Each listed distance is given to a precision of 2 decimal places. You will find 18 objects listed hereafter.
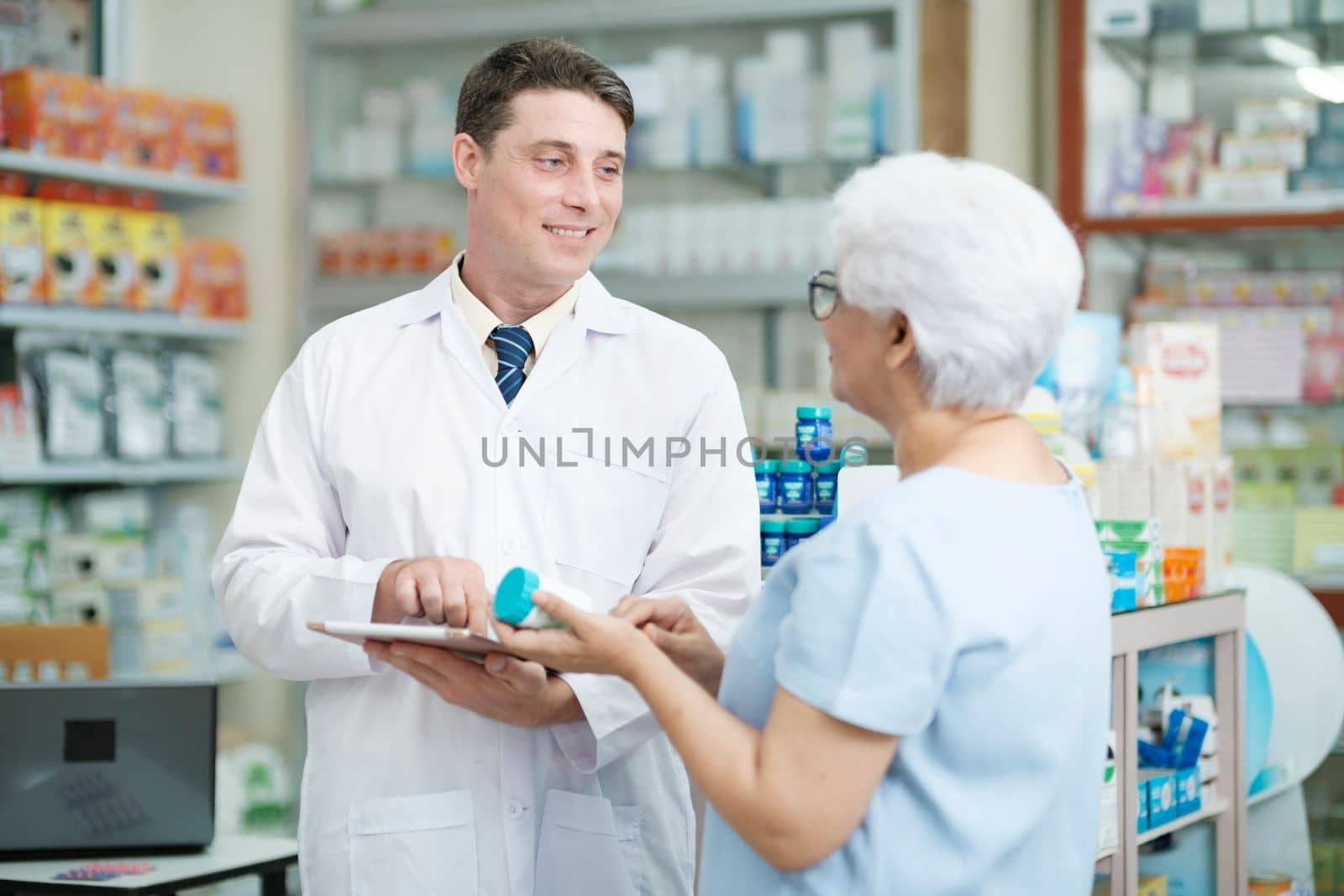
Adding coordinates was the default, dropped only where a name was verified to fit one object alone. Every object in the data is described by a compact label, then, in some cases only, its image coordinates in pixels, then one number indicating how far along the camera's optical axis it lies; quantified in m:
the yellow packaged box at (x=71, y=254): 4.45
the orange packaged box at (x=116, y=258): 4.59
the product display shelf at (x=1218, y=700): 2.43
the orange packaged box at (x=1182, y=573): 2.63
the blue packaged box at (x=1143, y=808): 2.52
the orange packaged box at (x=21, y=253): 4.32
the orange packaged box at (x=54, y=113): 4.42
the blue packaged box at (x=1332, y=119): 4.47
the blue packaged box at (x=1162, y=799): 2.56
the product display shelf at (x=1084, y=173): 4.49
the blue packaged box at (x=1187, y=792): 2.65
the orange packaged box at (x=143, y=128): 4.68
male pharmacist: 1.86
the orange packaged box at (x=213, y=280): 4.91
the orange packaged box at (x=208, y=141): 4.96
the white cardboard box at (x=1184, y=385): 2.89
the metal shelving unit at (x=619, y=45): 4.42
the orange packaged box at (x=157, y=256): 4.72
